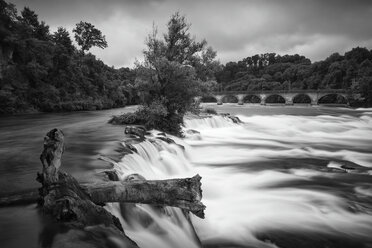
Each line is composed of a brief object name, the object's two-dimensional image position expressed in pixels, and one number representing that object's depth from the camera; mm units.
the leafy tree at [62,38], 49125
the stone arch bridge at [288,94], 70425
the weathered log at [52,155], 4070
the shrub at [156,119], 16312
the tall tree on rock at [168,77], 16625
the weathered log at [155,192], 4560
